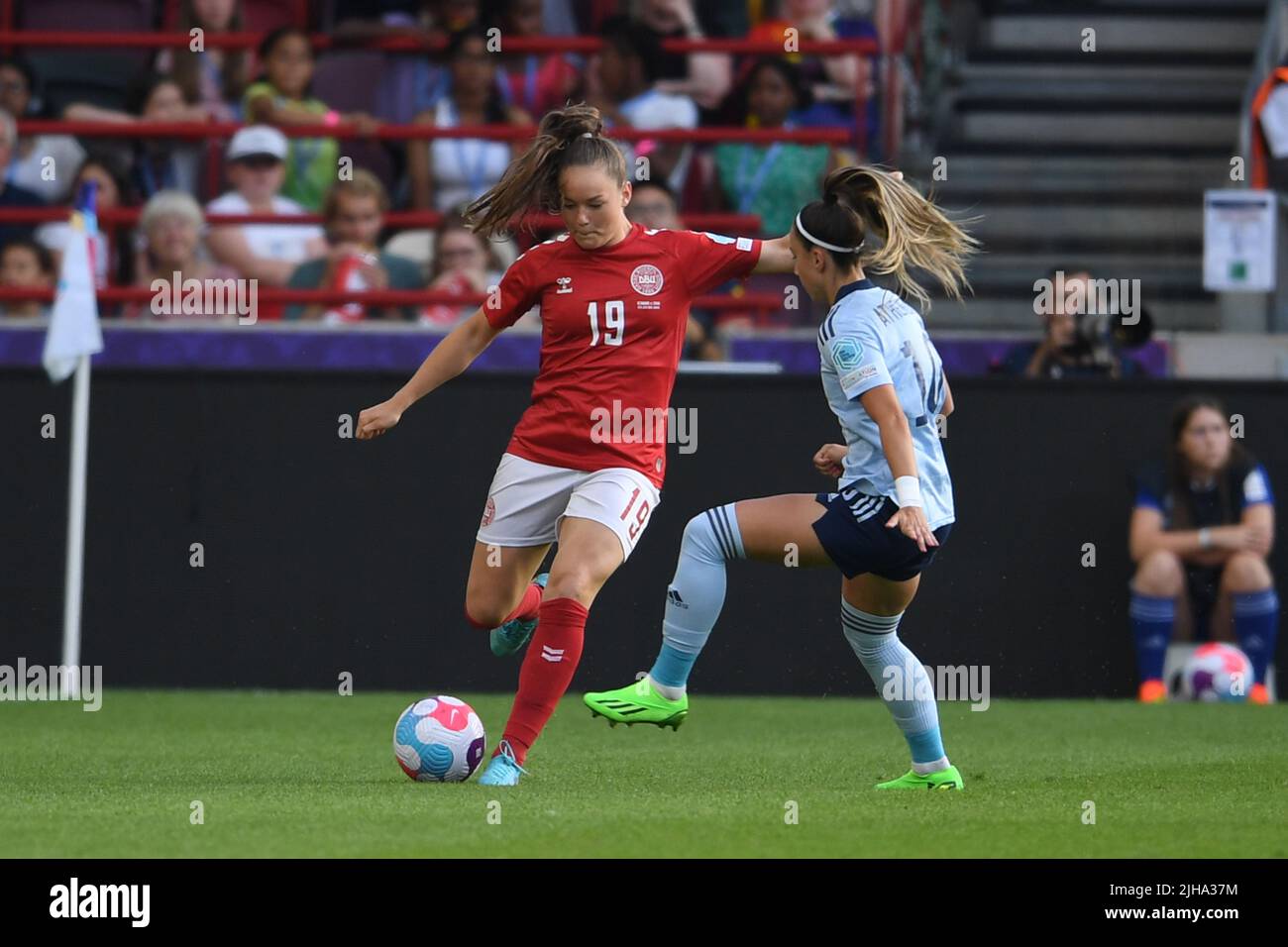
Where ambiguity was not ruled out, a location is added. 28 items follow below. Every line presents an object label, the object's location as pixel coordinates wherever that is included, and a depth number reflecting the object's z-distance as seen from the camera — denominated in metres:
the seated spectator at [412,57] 14.34
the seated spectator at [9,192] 13.58
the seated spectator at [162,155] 13.80
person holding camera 11.59
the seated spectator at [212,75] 14.30
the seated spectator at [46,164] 13.71
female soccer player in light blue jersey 6.64
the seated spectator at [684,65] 14.09
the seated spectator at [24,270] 12.96
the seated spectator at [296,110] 13.58
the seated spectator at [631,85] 13.76
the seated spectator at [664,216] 11.98
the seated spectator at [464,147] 13.47
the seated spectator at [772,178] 13.12
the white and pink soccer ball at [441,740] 6.98
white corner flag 10.82
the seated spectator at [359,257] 12.86
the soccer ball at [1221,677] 10.95
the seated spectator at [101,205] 13.21
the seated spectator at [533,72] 14.12
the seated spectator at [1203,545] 11.01
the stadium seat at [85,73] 14.82
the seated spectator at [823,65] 13.96
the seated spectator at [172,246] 12.73
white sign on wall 12.31
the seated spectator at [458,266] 12.57
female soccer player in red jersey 7.16
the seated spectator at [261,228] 12.99
